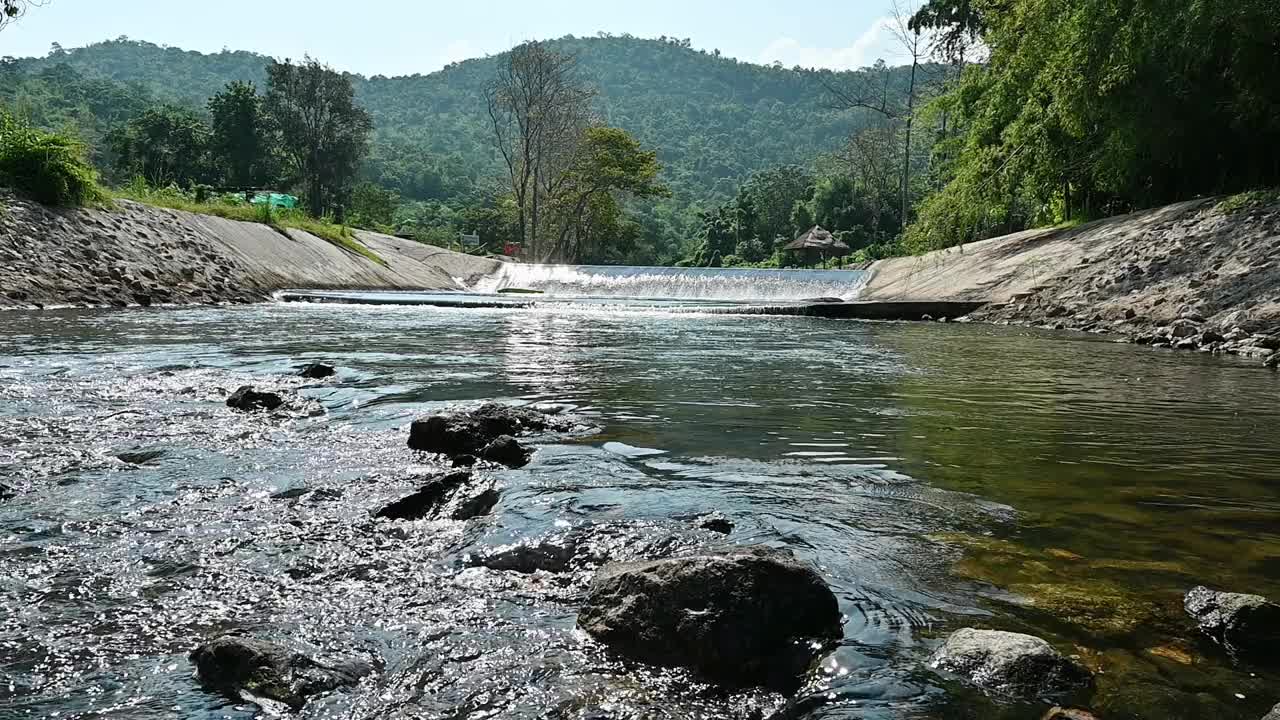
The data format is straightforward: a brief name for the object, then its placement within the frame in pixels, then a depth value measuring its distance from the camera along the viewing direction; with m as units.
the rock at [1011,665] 2.18
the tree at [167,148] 48.12
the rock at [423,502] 3.57
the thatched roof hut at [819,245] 47.91
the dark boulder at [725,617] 2.37
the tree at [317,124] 48.38
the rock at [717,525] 3.46
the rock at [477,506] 3.61
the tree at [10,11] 10.84
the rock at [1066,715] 2.00
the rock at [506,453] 4.53
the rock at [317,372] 7.71
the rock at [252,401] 5.91
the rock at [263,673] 2.11
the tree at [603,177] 48.28
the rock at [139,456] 4.38
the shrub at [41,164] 16.91
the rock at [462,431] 4.77
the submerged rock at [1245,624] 2.38
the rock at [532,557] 3.09
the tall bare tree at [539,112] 46.59
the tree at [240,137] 48.38
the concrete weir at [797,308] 18.05
